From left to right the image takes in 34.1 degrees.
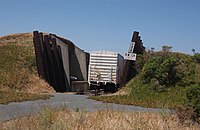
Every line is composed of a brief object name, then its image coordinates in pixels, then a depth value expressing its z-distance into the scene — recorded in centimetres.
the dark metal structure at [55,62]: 2442
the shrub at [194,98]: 1059
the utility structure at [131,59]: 2448
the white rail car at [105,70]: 2522
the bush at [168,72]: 2091
